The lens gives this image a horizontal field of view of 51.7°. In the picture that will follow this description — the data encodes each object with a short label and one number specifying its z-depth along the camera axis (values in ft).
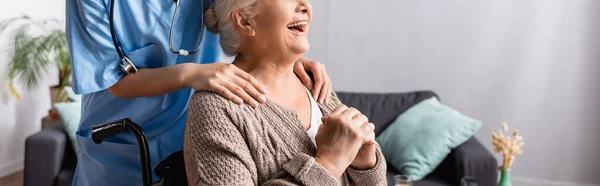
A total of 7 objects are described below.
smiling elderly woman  3.85
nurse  4.01
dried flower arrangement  8.43
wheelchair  3.95
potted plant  12.74
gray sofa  9.60
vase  8.45
